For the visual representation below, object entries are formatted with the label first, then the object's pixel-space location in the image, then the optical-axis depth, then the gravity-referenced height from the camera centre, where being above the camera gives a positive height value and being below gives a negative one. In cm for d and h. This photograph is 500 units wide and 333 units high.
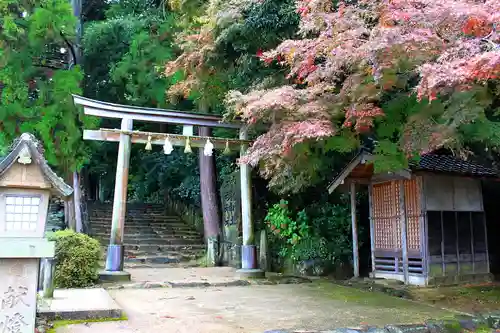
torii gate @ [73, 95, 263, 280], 1086 +213
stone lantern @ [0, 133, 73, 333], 518 -4
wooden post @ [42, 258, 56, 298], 757 -85
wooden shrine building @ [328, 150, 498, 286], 1007 +14
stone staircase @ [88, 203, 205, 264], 1534 -33
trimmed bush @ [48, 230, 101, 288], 952 -68
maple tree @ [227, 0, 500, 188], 556 +209
